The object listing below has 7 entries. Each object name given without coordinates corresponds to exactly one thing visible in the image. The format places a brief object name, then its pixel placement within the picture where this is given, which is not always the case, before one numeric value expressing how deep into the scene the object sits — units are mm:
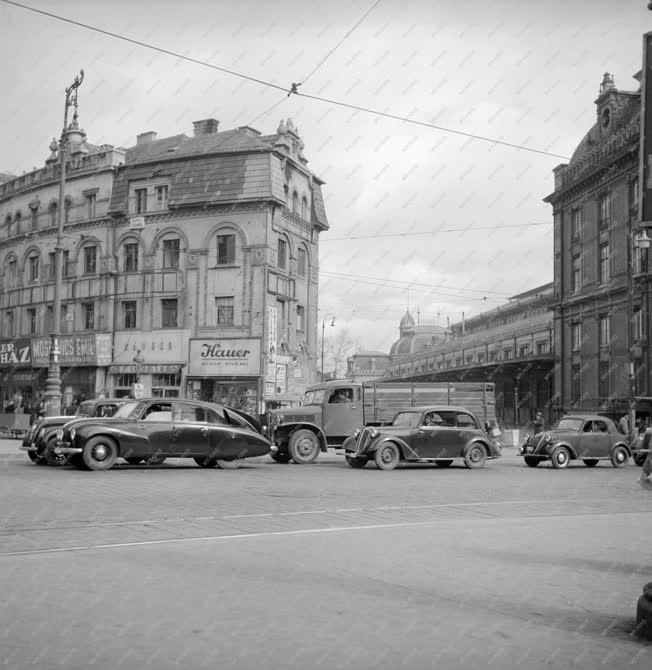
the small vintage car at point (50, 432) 17297
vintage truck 21156
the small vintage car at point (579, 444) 21156
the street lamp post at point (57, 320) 23703
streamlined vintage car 16016
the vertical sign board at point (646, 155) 5871
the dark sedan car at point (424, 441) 19078
